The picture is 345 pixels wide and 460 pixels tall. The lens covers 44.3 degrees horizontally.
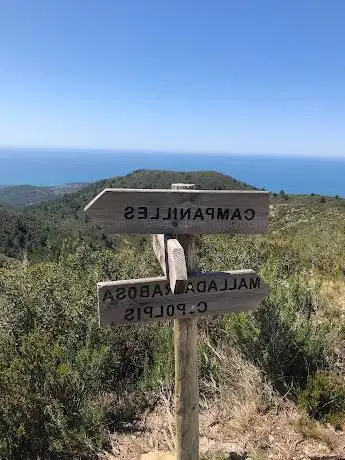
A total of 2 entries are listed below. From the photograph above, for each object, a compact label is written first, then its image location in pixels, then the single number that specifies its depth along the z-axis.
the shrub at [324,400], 3.16
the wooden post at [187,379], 2.40
